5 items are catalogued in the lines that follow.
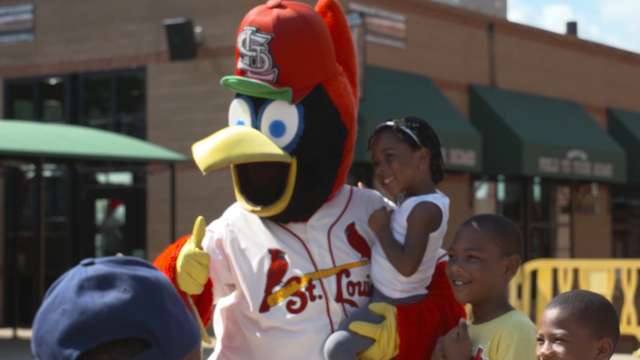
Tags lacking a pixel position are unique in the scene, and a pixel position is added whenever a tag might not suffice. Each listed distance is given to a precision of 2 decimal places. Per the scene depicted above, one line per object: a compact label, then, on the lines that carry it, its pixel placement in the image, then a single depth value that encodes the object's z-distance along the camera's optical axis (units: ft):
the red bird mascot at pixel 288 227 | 22.30
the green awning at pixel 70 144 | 70.60
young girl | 22.00
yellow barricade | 65.22
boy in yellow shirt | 20.29
